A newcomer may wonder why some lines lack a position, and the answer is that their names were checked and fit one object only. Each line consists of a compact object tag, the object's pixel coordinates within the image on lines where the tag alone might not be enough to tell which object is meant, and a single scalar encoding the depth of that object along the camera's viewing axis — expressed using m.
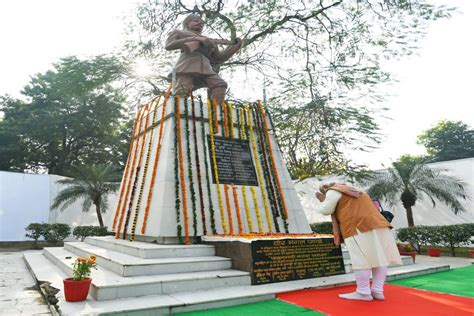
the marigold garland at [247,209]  6.72
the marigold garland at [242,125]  7.77
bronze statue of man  7.73
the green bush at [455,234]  10.73
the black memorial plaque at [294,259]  4.81
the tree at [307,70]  10.95
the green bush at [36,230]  15.05
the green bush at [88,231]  15.29
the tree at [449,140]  33.41
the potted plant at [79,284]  3.75
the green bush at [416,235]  11.69
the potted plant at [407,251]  7.54
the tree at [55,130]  24.23
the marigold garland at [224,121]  7.56
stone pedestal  6.28
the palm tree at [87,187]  16.02
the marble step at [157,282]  3.89
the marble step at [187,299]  3.46
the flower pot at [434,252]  10.52
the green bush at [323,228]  14.06
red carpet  3.43
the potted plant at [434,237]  11.31
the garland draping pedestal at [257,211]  6.82
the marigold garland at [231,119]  7.62
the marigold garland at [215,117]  7.46
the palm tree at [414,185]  12.71
